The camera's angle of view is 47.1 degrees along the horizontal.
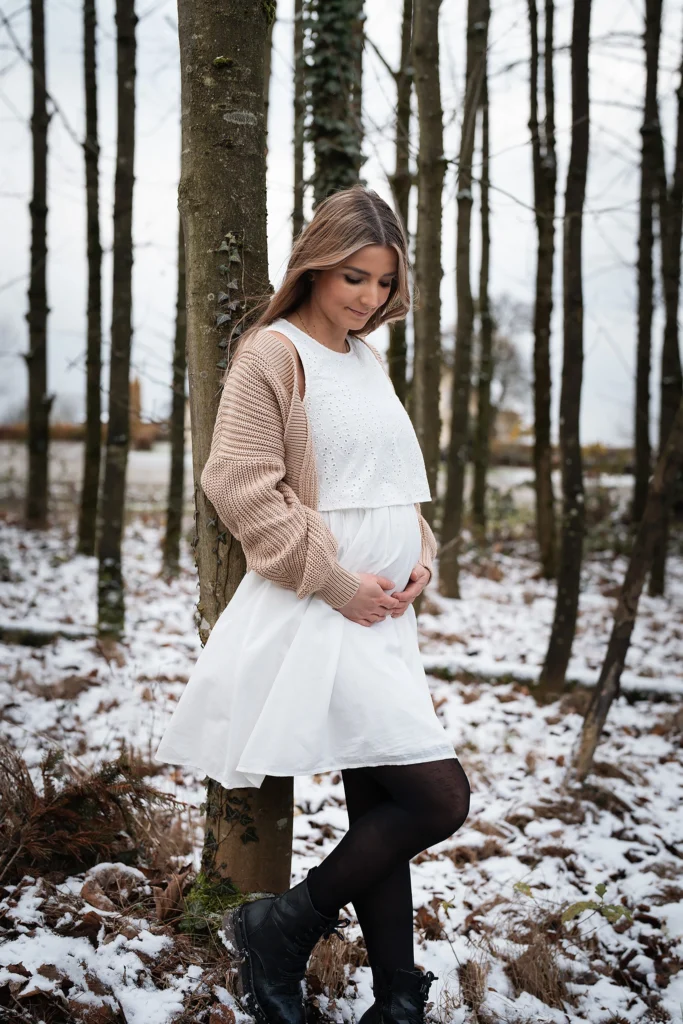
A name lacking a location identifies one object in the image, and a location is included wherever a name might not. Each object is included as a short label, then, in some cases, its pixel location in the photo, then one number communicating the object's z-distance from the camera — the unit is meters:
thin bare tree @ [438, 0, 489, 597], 6.50
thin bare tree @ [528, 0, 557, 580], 8.01
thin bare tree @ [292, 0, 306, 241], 6.66
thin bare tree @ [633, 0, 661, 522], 7.07
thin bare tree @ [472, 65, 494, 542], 10.95
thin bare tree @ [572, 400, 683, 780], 3.77
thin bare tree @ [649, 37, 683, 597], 7.59
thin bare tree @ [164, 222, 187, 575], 7.82
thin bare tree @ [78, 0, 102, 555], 7.94
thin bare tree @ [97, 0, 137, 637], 5.86
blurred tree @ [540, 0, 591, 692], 4.93
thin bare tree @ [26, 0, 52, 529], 9.05
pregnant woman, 1.94
